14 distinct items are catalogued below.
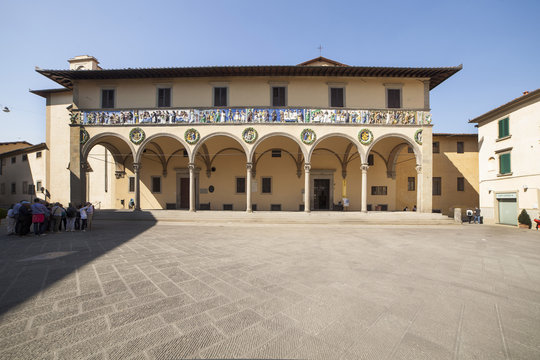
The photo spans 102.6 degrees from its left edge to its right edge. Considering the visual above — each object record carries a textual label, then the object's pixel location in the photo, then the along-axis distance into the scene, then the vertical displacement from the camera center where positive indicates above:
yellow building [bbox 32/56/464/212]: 14.05 +4.93
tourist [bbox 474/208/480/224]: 15.64 -2.33
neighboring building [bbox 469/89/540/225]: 12.79 +1.60
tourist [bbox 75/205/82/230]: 9.81 -1.66
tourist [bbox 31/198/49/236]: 8.32 -1.29
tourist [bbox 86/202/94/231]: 9.65 -1.36
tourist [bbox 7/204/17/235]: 8.42 -1.52
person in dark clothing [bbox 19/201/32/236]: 8.24 -1.39
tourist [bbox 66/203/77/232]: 9.20 -1.48
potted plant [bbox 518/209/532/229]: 12.83 -2.19
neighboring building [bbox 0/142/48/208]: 21.55 +0.88
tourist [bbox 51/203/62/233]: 9.02 -1.40
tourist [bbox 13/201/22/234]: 8.24 -1.33
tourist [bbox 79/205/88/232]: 9.54 -1.48
